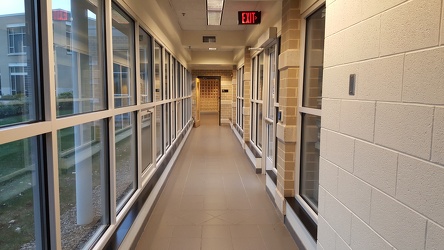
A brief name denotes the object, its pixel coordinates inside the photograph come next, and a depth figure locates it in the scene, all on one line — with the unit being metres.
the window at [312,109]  3.18
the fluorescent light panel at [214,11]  4.89
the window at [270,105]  5.59
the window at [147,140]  4.52
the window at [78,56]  1.92
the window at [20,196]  1.36
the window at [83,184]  2.08
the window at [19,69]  1.35
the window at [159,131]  5.75
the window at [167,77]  6.52
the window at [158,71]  5.46
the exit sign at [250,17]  5.63
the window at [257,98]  7.08
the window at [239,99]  10.52
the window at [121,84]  3.04
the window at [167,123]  6.64
